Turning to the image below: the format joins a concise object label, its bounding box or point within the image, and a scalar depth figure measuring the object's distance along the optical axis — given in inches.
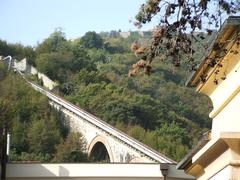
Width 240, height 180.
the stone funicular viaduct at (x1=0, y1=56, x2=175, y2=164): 1963.6
